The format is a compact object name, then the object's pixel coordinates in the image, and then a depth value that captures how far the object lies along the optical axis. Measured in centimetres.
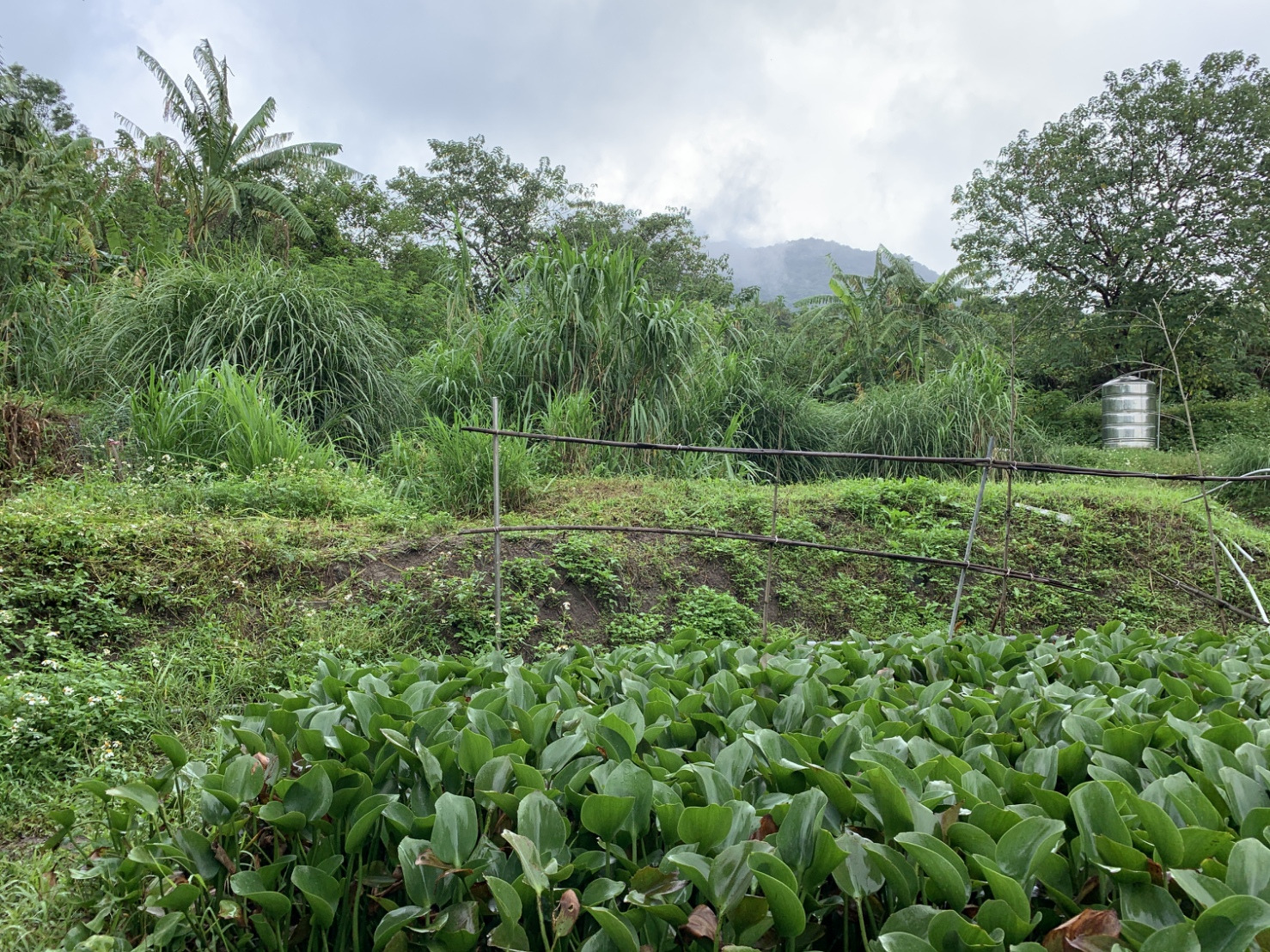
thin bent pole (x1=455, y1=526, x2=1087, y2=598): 333
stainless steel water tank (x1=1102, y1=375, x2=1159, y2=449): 1432
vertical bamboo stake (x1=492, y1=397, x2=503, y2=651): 309
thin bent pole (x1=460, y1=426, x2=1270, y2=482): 297
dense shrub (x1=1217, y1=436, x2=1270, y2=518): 812
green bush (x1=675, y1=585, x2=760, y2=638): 378
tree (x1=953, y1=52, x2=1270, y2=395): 1552
